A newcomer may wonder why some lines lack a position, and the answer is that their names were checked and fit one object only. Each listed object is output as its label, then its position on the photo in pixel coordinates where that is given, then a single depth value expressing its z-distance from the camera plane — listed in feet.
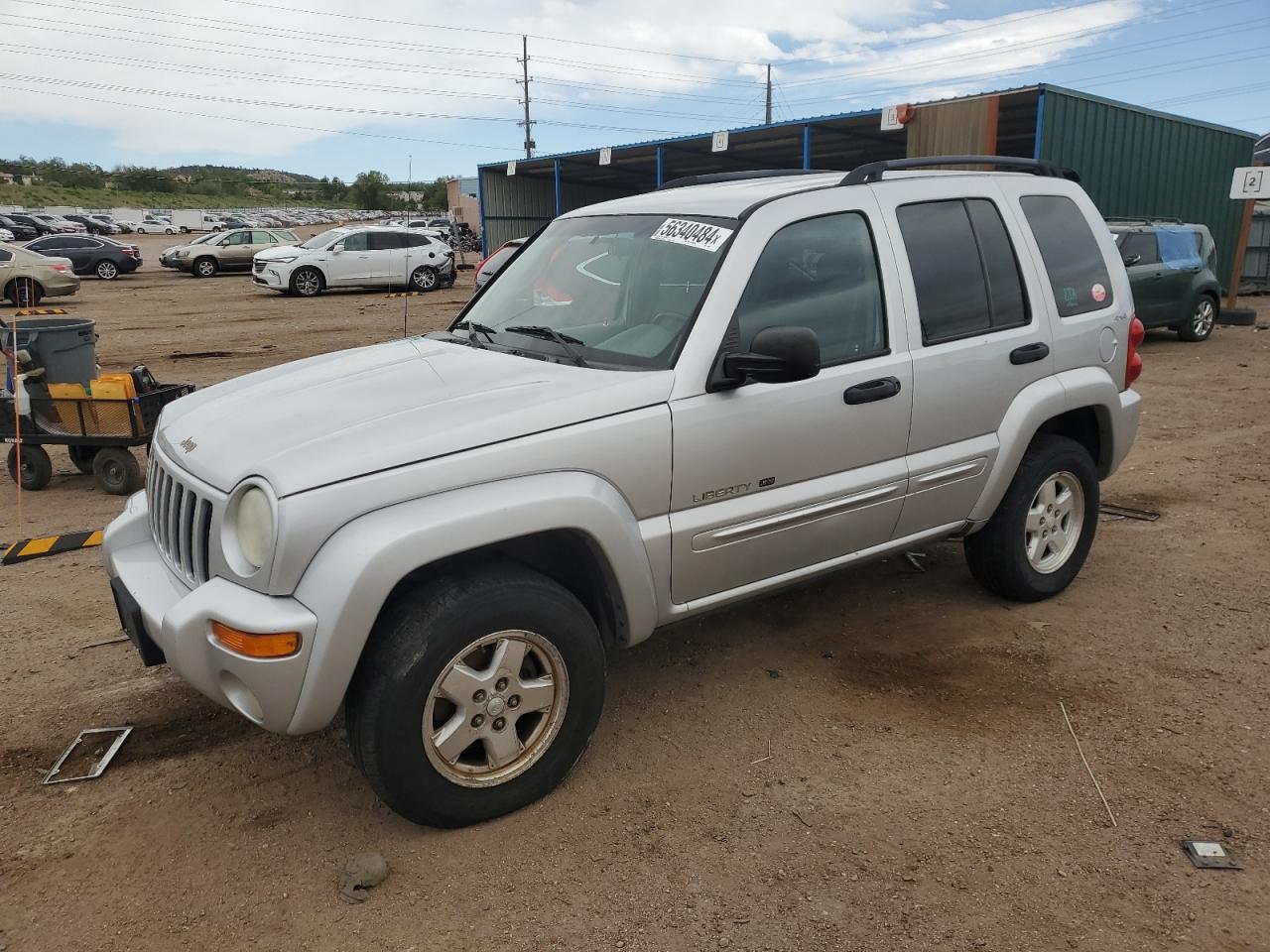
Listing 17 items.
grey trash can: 21.80
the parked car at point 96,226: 178.70
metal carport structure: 56.29
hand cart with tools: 21.15
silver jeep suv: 8.54
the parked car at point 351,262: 75.25
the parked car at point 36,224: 148.56
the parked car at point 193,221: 223.92
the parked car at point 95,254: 91.91
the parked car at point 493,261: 47.58
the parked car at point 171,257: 95.71
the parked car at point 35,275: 66.49
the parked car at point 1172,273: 42.80
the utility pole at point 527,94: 222.07
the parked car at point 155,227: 210.38
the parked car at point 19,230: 138.84
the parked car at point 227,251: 94.84
